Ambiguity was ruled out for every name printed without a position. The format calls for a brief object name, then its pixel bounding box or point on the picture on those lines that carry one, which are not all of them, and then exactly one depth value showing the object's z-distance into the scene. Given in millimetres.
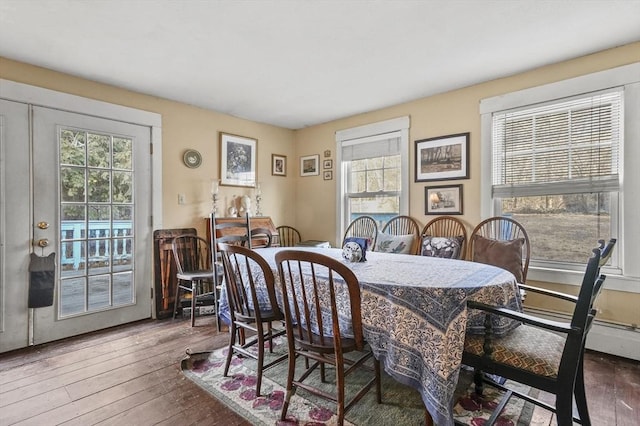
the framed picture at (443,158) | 3301
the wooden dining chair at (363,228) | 3942
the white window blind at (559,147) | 2592
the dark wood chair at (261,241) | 3841
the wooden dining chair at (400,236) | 3385
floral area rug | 1747
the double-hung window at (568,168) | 2492
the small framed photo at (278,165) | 4645
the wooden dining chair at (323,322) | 1530
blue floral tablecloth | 1390
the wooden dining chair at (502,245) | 2703
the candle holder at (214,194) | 3877
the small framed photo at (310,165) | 4633
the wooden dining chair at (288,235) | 4723
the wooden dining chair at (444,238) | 3109
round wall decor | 3709
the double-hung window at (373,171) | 3791
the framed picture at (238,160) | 4051
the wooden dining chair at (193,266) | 3256
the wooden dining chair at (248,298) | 1858
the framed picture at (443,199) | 3342
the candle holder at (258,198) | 4324
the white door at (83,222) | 2736
